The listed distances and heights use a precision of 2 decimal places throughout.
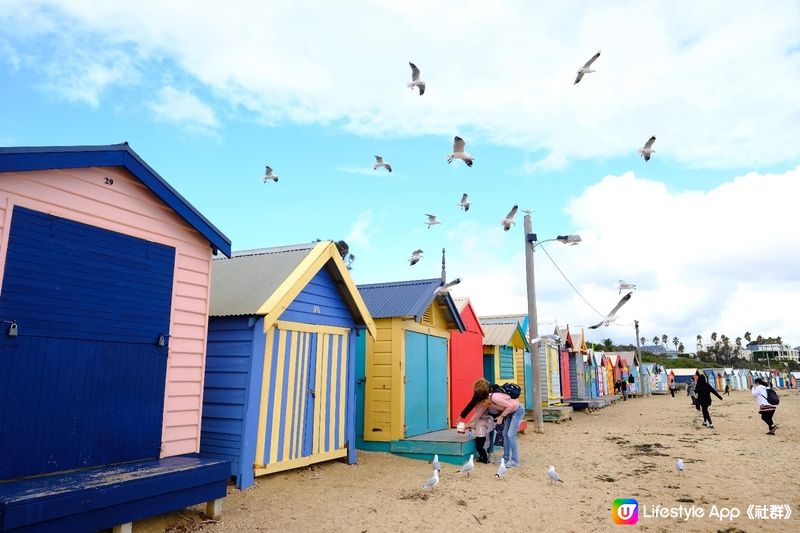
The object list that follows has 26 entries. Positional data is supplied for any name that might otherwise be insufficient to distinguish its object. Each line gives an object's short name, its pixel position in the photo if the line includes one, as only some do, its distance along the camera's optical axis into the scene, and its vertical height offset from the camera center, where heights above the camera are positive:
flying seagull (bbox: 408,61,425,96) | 10.24 +5.46
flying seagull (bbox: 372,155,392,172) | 12.15 +4.57
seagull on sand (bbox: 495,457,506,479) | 8.83 -1.68
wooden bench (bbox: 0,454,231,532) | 4.27 -1.15
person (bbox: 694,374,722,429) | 17.95 -0.81
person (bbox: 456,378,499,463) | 10.52 -0.75
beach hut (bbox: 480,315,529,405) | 19.67 +0.84
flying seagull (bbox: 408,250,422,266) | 14.07 +2.88
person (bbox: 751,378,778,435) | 16.09 -1.06
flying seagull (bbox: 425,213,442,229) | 13.20 +3.57
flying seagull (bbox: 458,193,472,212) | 12.79 +3.89
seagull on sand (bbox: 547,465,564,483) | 8.76 -1.72
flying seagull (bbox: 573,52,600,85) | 10.61 +5.92
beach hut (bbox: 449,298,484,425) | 14.59 +0.28
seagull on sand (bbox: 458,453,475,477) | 9.02 -1.66
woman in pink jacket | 10.27 -0.91
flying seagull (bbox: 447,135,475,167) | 10.46 +4.26
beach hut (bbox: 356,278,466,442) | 11.51 +0.03
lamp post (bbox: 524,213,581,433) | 16.27 +1.51
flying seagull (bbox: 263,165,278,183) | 11.87 +4.18
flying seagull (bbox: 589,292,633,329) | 9.55 +0.99
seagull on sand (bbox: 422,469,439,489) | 7.87 -1.66
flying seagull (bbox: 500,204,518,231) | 13.30 +3.66
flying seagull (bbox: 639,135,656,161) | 11.55 +4.67
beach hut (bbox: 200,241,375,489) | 7.90 +0.12
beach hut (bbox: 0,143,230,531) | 4.99 +0.25
